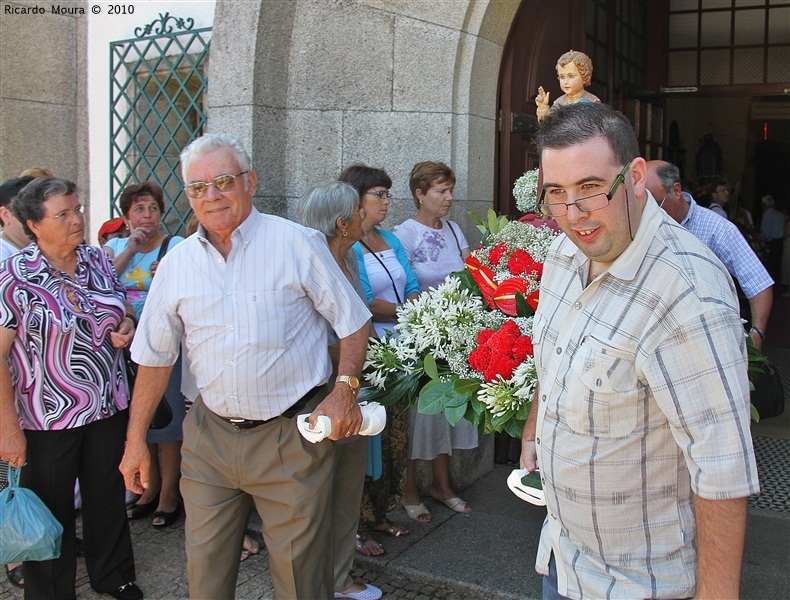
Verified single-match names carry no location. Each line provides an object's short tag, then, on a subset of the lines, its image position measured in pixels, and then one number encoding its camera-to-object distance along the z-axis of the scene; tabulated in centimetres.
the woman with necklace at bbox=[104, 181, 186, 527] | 469
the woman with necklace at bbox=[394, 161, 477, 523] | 464
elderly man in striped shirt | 285
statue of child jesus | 362
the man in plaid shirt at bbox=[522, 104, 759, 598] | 167
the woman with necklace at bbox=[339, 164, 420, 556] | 421
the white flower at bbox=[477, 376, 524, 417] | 287
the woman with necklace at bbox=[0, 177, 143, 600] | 355
